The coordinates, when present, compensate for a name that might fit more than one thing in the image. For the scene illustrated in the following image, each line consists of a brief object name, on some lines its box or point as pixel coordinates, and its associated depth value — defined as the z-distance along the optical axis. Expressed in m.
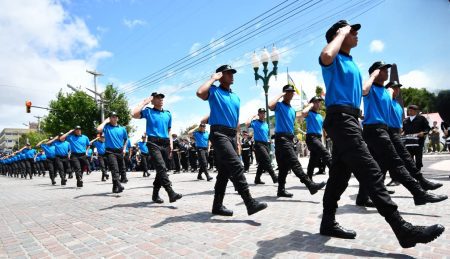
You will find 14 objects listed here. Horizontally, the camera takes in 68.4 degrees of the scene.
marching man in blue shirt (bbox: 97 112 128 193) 8.13
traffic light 27.78
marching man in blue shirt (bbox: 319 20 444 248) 2.86
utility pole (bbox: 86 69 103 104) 33.09
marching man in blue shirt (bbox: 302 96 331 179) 6.77
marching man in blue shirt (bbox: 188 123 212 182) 11.51
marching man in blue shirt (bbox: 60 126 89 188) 11.16
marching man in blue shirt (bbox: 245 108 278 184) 8.05
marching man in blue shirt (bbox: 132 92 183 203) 5.90
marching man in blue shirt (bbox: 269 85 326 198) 6.00
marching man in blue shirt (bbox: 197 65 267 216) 4.42
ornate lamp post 14.38
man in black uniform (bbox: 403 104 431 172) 7.86
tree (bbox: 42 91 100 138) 41.56
